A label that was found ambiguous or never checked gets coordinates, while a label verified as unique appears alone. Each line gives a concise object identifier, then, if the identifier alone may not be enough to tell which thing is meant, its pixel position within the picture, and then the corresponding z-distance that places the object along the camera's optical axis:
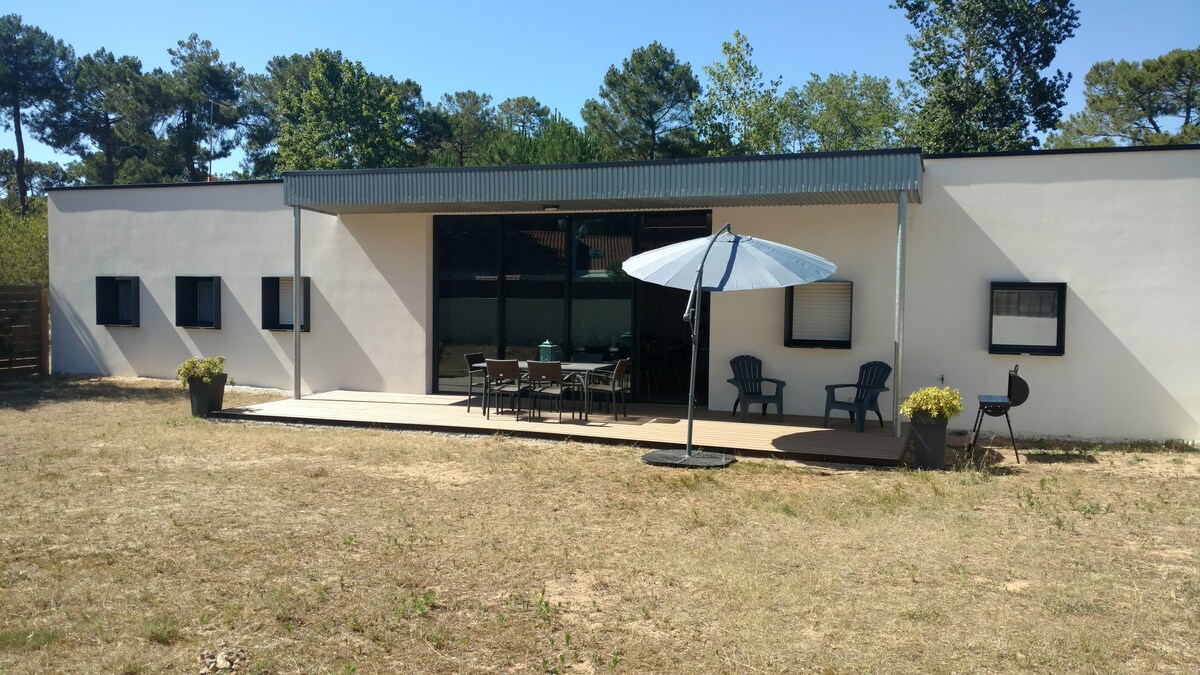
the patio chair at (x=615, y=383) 10.43
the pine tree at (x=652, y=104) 32.00
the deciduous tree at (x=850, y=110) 38.47
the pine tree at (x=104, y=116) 36.31
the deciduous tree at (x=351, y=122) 35.97
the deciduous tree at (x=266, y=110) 41.09
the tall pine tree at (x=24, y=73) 34.47
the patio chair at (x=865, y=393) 9.95
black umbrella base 8.23
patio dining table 10.45
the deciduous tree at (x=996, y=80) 27.16
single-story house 9.81
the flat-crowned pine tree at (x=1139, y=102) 27.77
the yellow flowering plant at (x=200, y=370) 10.84
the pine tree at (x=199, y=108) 37.66
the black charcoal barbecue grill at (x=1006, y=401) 8.71
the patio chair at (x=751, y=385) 10.40
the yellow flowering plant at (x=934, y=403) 8.20
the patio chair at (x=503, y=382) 10.44
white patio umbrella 8.18
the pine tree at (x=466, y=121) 41.25
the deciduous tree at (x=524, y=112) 46.91
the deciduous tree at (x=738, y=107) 29.27
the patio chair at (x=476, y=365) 11.04
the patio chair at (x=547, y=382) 10.16
